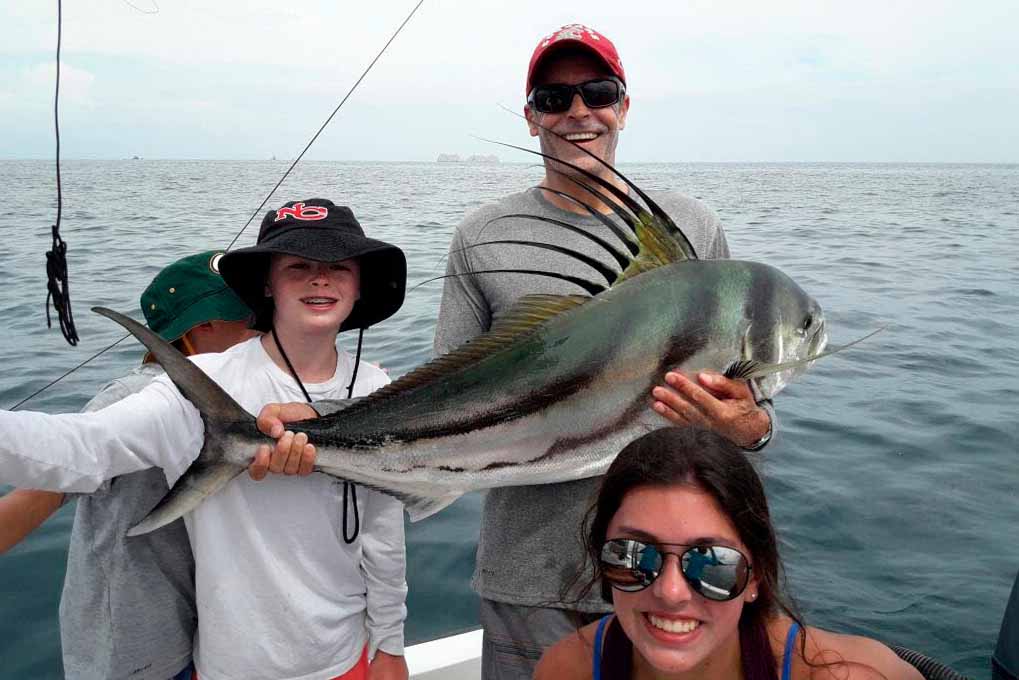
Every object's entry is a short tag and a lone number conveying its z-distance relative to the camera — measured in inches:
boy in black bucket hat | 79.1
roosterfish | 76.6
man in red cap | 84.0
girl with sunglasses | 61.4
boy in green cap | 75.8
